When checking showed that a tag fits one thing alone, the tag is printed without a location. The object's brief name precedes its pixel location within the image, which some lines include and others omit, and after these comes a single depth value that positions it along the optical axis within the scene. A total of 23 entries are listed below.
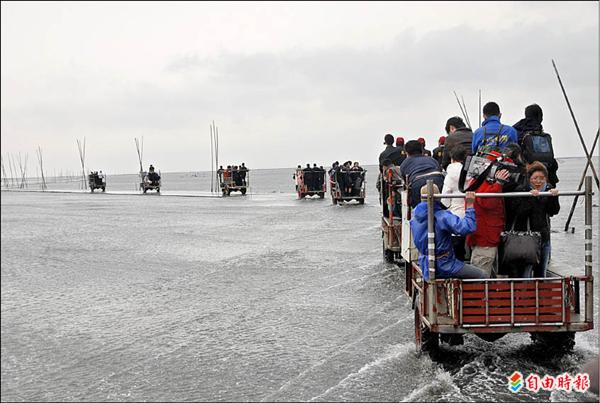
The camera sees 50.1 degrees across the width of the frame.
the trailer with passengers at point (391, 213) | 10.77
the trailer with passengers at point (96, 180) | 57.22
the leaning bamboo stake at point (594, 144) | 15.71
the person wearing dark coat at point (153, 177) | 49.38
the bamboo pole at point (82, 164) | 68.94
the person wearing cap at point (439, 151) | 10.48
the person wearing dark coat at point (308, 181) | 35.47
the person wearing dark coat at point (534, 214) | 5.84
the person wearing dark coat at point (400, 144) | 12.19
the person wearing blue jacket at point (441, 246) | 5.63
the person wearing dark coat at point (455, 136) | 7.02
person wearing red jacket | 5.83
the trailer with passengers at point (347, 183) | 29.22
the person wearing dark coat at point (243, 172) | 41.50
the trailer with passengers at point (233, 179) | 41.81
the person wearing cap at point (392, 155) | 12.38
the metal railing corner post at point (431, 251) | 5.47
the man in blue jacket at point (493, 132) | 6.37
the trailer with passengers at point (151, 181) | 49.56
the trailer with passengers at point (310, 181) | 35.16
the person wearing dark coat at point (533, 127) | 7.45
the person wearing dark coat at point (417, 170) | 7.58
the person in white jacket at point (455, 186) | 6.06
